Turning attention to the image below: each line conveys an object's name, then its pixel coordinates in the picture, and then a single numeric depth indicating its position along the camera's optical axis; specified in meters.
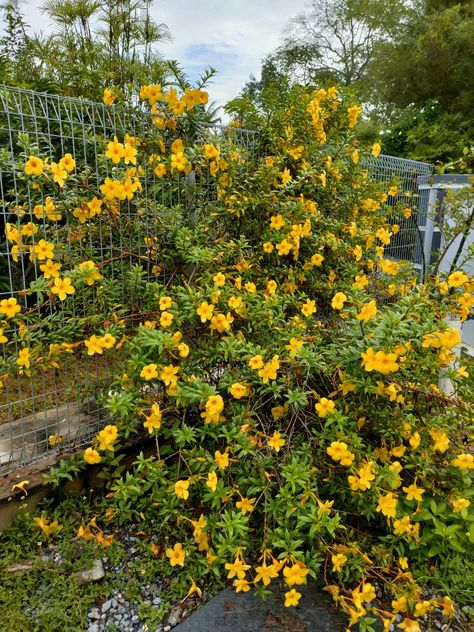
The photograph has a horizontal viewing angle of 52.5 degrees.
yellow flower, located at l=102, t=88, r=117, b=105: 2.27
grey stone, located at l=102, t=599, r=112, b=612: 1.75
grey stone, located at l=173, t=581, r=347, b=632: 1.65
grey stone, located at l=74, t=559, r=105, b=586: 1.83
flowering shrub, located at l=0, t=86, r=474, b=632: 1.78
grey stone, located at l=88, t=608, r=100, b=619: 1.72
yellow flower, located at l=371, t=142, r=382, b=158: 3.14
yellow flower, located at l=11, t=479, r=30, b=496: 2.01
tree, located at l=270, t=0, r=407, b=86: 18.56
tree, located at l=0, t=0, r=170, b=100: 5.10
